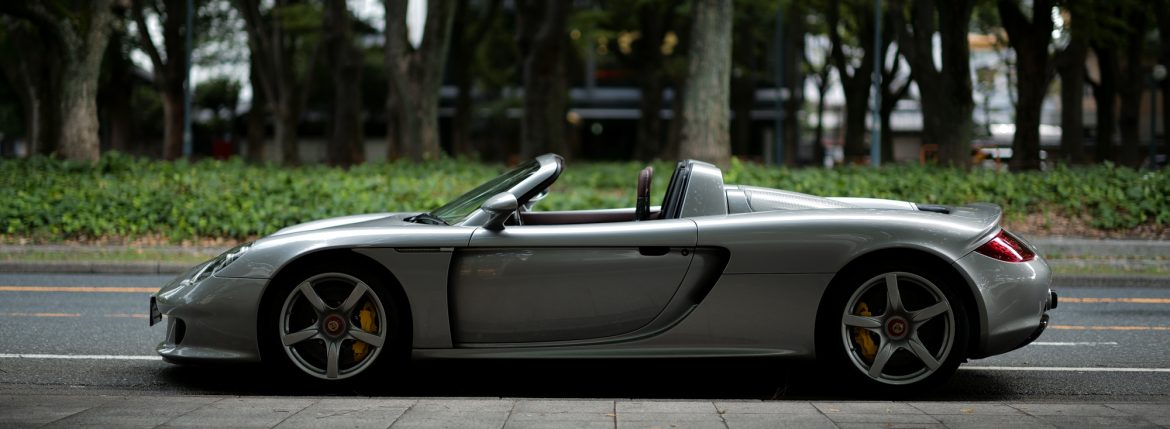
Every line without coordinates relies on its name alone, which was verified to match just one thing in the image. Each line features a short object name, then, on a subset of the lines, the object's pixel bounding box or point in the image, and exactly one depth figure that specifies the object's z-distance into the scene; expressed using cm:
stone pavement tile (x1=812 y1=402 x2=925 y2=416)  429
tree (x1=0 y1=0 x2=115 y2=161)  1745
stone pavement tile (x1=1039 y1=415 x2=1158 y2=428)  397
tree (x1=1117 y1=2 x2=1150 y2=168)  2791
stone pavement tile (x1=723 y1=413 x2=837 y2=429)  398
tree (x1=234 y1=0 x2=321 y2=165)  2942
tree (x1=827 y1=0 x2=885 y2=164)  3131
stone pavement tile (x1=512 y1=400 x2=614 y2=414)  423
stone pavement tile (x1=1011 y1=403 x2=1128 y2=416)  420
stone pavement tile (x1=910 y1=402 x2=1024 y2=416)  426
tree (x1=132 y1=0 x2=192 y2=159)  3234
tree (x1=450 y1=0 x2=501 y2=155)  3375
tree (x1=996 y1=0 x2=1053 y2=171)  2056
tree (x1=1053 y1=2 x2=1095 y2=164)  2503
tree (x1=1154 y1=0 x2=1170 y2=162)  2357
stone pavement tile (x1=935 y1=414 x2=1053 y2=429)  397
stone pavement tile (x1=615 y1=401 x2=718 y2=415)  424
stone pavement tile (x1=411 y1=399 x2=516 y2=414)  423
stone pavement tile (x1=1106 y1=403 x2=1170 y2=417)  419
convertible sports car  504
